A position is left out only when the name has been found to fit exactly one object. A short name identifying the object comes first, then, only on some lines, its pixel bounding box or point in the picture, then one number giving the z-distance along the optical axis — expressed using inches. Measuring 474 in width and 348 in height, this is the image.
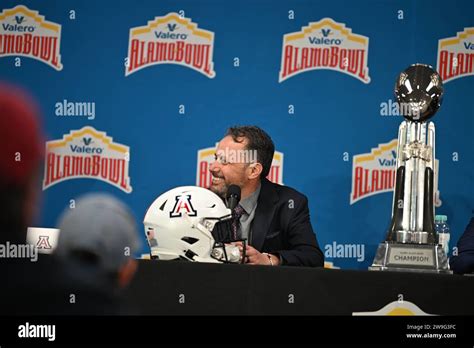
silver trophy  102.0
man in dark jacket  122.3
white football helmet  94.7
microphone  103.4
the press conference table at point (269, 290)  81.0
